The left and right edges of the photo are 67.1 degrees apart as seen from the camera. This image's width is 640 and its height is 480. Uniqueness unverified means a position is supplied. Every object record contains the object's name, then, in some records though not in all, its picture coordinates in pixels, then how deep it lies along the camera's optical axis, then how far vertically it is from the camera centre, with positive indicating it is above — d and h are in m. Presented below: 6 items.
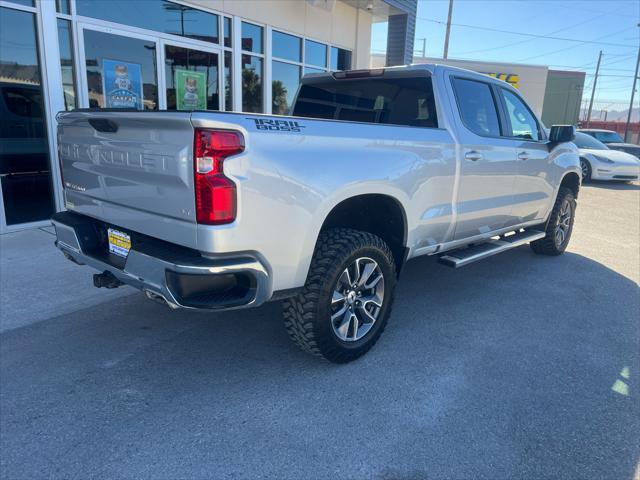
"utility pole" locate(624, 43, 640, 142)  39.29 +3.56
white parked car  13.67 -0.92
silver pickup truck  2.45 -0.47
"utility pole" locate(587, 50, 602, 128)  57.52 +6.17
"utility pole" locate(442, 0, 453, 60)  30.22 +5.57
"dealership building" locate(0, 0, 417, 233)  6.20 +0.79
